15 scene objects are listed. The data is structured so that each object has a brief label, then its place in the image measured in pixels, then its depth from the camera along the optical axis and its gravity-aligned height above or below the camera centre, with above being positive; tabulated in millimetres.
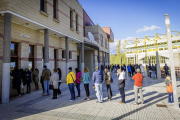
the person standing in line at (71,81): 6262 -883
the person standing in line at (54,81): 6484 -902
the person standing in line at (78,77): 6743 -725
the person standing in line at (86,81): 6335 -905
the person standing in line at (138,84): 5395 -937
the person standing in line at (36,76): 8423 -792
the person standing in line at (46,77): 7461 -788
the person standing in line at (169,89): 5309 -1163
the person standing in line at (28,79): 7762 -931
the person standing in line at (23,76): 7426 -692
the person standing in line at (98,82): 5796 -884
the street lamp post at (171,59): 4916 +188
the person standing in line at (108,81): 6094 -882
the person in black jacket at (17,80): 6969 -878
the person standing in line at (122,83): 5566 -914
